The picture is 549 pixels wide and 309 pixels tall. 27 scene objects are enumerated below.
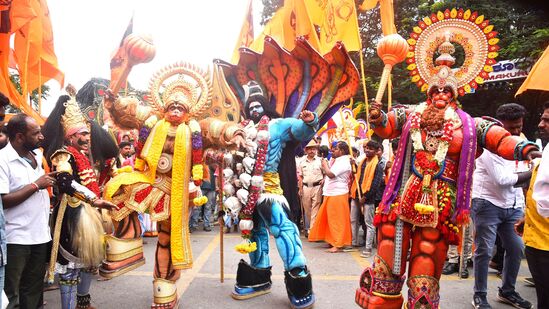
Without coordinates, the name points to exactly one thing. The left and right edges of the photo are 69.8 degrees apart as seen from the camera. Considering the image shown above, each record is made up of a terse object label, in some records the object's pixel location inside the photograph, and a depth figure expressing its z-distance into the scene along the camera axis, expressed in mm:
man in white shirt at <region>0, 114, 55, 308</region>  2584
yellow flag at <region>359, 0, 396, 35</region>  4090
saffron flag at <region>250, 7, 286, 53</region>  10711
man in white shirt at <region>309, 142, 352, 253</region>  6355
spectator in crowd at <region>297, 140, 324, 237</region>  7328
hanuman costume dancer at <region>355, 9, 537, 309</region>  2746
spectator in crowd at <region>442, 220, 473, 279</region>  4798
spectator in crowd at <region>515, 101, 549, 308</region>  2418
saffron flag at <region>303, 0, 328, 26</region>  10391
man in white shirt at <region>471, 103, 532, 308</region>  3730
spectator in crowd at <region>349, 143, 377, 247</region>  6337
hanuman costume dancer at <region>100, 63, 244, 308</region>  3539
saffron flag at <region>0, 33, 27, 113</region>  4797
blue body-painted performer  3652
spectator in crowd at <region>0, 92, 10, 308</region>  2225
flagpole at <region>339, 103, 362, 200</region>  6263
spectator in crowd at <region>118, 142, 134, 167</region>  6770
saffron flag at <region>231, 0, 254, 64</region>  10336
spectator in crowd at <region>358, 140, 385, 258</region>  6141
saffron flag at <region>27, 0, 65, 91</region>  6344
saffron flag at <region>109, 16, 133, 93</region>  4829
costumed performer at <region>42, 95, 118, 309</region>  3234
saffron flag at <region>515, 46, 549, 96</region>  2779
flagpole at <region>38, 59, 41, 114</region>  5363
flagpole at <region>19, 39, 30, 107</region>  5243
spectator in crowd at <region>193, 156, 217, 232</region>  7832
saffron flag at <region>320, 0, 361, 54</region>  7664
